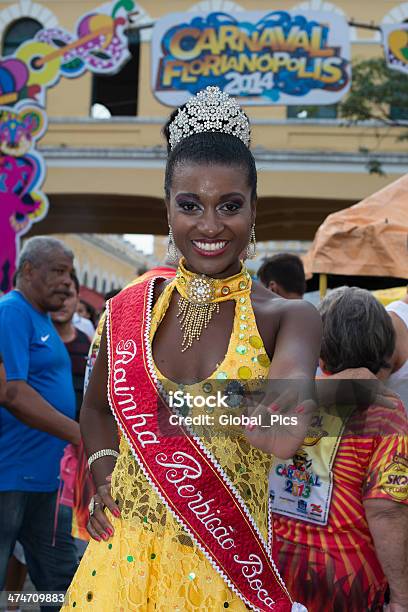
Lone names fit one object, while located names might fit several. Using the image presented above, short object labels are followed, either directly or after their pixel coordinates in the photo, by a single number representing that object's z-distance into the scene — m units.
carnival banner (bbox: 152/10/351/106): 8.59
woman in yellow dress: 1.53
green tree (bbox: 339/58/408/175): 10.37
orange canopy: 4.59
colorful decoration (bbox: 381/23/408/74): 8.17
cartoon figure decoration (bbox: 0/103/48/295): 7.71
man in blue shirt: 3.32
